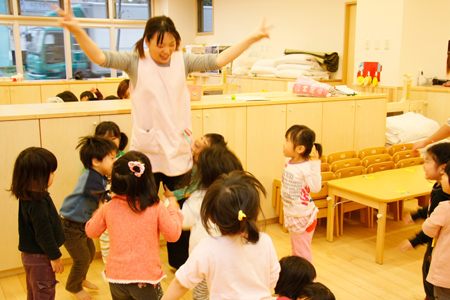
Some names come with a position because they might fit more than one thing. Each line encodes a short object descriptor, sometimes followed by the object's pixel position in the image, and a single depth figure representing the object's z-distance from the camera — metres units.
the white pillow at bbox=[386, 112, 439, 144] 5.12
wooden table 3.37
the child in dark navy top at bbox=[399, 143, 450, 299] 2.39
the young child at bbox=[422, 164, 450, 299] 2.21
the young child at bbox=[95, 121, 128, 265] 3.02
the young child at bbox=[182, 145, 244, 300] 2.15
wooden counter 3.06
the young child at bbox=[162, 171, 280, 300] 1.53
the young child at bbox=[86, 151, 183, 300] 1.91
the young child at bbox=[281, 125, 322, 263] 2.98
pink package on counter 4.37
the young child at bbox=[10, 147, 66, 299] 2.08
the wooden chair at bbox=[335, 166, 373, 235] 3.93
